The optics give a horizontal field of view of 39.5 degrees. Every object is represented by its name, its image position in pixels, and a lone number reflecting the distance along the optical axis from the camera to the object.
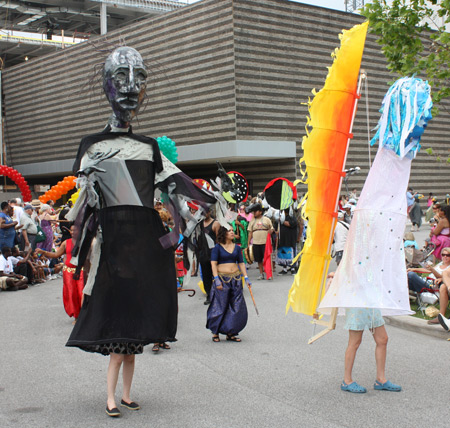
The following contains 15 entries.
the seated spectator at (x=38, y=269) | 15.14
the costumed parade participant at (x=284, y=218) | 14.92
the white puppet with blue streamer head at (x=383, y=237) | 5.27
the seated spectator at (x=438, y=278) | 8.22
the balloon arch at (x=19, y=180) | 27.97
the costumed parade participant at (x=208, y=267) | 10.53
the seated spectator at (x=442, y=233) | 9.47
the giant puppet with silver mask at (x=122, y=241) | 4.79
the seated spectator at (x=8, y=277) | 13.46
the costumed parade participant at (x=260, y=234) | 14.51
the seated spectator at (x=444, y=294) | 8.20
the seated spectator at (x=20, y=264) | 14.44
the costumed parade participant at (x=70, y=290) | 9.12
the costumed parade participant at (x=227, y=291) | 7.93
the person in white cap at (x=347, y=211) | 15.38
